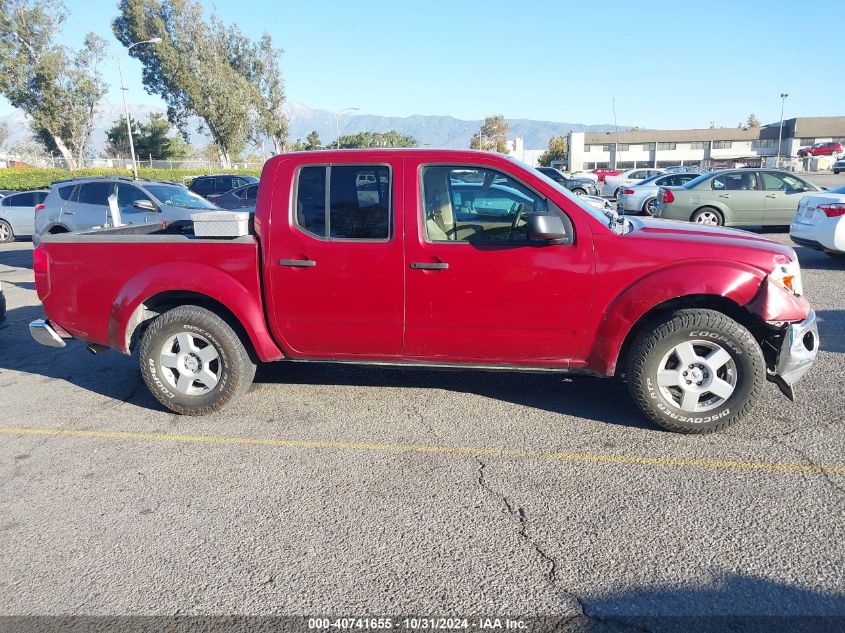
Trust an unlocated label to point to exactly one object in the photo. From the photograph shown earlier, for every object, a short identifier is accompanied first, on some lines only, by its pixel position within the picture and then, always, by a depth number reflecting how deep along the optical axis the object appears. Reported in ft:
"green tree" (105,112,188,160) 188.24
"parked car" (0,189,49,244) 59.21
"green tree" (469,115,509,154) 368.68
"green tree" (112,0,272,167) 158.71
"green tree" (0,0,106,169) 129.49
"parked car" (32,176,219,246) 39.17
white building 282.77
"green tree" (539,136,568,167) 315.78
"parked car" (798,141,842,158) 203.76
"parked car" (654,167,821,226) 47.03
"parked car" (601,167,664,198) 87.27
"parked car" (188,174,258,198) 72.23
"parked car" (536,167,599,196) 88.23
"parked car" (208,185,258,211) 57.62
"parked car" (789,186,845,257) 31.73
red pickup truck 13.83
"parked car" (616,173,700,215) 64.49
